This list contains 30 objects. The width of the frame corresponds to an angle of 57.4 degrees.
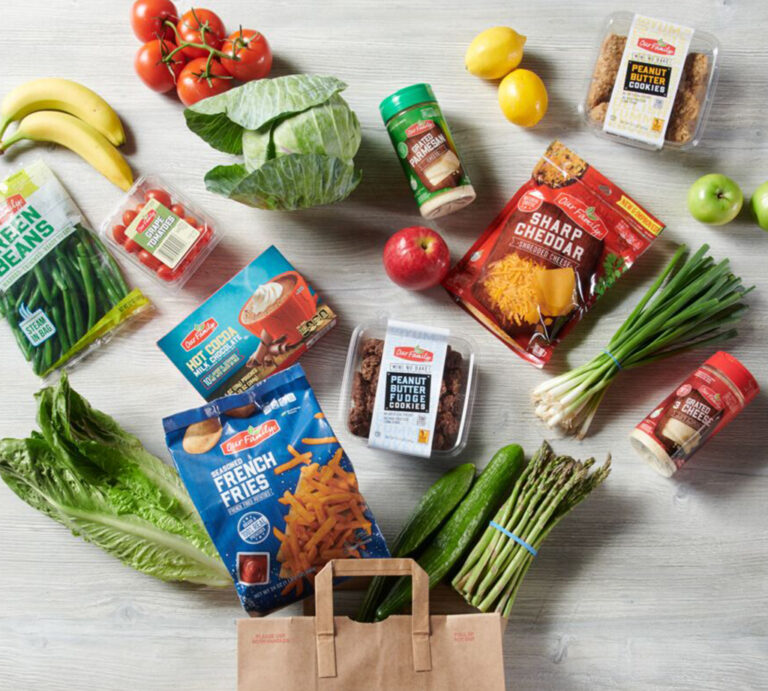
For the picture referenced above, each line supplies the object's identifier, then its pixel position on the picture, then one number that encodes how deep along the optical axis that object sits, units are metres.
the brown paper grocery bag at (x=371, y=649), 1.31
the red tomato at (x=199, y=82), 1.70
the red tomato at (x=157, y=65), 1.73
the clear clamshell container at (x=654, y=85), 1.72
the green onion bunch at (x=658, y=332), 1.64
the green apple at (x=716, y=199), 1.70
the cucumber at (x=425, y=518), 1.59
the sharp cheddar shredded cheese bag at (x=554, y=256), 1.71
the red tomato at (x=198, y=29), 1.71
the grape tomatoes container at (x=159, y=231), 1.68
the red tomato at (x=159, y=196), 1.71
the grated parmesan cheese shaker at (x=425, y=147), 1.66
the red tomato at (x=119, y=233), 1.69
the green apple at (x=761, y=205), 1.72
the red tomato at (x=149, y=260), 1.69
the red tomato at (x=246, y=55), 1.69
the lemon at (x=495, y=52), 1.72
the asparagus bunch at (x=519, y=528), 1.57
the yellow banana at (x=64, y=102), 1.77
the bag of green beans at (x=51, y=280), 1.72
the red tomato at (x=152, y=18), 1.73
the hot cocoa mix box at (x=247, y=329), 1.64
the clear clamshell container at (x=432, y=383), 1.67
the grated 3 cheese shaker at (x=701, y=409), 1.61
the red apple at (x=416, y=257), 1.64
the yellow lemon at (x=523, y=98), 1.71
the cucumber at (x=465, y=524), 1.57
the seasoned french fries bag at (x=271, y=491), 1.46
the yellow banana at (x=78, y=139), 1.75
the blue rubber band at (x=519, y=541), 1.58
